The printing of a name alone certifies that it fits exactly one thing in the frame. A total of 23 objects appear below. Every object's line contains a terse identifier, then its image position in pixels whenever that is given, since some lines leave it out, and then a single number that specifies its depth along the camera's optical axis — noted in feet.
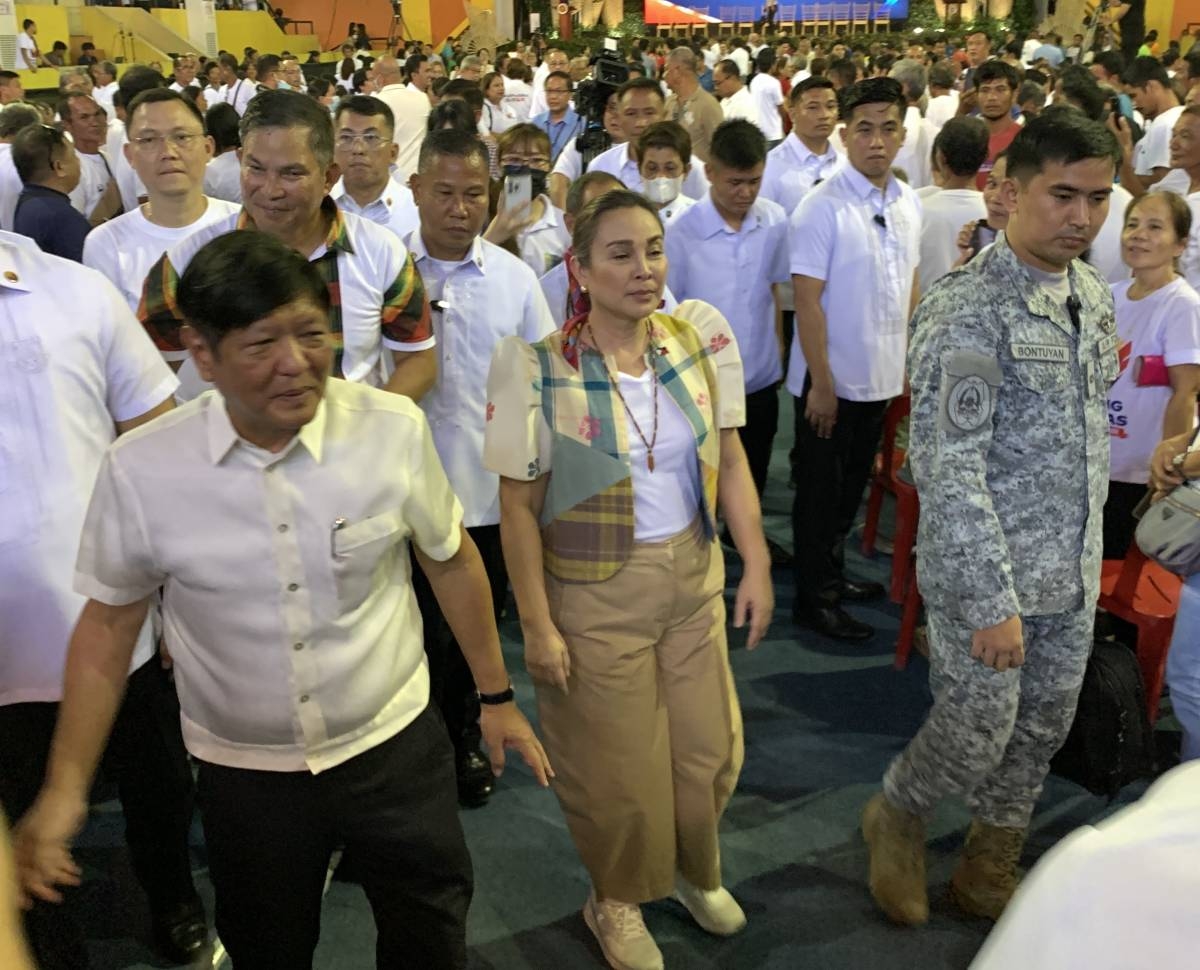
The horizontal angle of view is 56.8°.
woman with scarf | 7.02
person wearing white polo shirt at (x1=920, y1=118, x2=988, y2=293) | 13.25
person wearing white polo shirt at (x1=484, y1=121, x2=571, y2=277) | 10.96
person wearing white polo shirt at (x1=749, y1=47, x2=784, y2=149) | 29.43
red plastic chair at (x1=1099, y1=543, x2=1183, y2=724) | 9.61
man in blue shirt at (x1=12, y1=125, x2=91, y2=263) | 12.94
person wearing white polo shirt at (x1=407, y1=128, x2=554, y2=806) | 8.80
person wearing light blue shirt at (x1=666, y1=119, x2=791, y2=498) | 11.94
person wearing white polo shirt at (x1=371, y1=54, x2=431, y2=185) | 21.84
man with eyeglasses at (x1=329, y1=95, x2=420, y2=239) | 13.24
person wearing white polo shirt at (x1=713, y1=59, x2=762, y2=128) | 25.04
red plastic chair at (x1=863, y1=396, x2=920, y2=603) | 12.05
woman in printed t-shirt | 10.24
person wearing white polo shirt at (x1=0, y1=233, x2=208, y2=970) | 6.19
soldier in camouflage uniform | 6.79
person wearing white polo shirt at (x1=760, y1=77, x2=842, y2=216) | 16.44
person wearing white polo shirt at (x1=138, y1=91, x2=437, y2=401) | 7.83
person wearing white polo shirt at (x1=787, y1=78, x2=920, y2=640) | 11.44
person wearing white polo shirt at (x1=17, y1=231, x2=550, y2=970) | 5.10
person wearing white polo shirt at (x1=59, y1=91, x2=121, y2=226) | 18.45
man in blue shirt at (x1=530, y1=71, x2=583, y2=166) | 24.39
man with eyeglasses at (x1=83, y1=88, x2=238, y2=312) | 9.18
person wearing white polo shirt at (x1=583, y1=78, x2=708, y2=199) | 16.72
